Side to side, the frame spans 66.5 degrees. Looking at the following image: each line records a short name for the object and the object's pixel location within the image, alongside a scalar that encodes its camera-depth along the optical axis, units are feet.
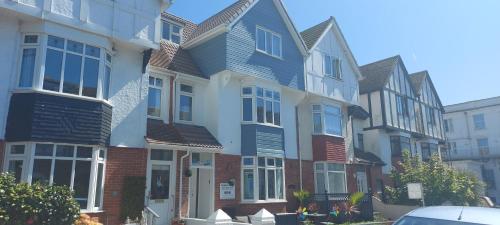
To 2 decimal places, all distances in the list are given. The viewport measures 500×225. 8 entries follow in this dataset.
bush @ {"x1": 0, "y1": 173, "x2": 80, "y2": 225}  32.37
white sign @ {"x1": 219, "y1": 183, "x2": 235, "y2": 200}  55.74
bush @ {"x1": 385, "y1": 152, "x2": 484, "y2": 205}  80.12
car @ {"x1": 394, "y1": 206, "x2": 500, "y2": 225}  17.46
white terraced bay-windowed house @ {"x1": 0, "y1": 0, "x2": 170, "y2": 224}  39.91
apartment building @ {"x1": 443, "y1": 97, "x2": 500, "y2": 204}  149.38
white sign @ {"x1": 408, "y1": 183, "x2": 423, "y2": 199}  55.77
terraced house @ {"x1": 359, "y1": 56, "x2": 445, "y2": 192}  96.63
